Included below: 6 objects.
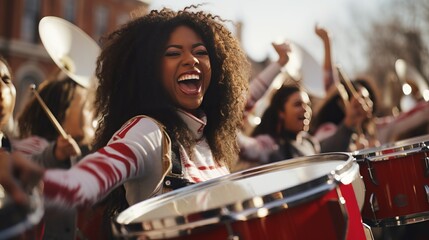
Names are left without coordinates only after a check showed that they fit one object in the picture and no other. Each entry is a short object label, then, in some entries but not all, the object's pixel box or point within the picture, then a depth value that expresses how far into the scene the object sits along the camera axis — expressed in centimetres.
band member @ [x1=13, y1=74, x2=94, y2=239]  321
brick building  1986
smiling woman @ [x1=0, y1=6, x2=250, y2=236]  181
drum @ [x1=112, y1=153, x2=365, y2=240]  139
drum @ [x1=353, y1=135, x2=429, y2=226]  231
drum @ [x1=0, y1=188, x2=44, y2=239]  110
